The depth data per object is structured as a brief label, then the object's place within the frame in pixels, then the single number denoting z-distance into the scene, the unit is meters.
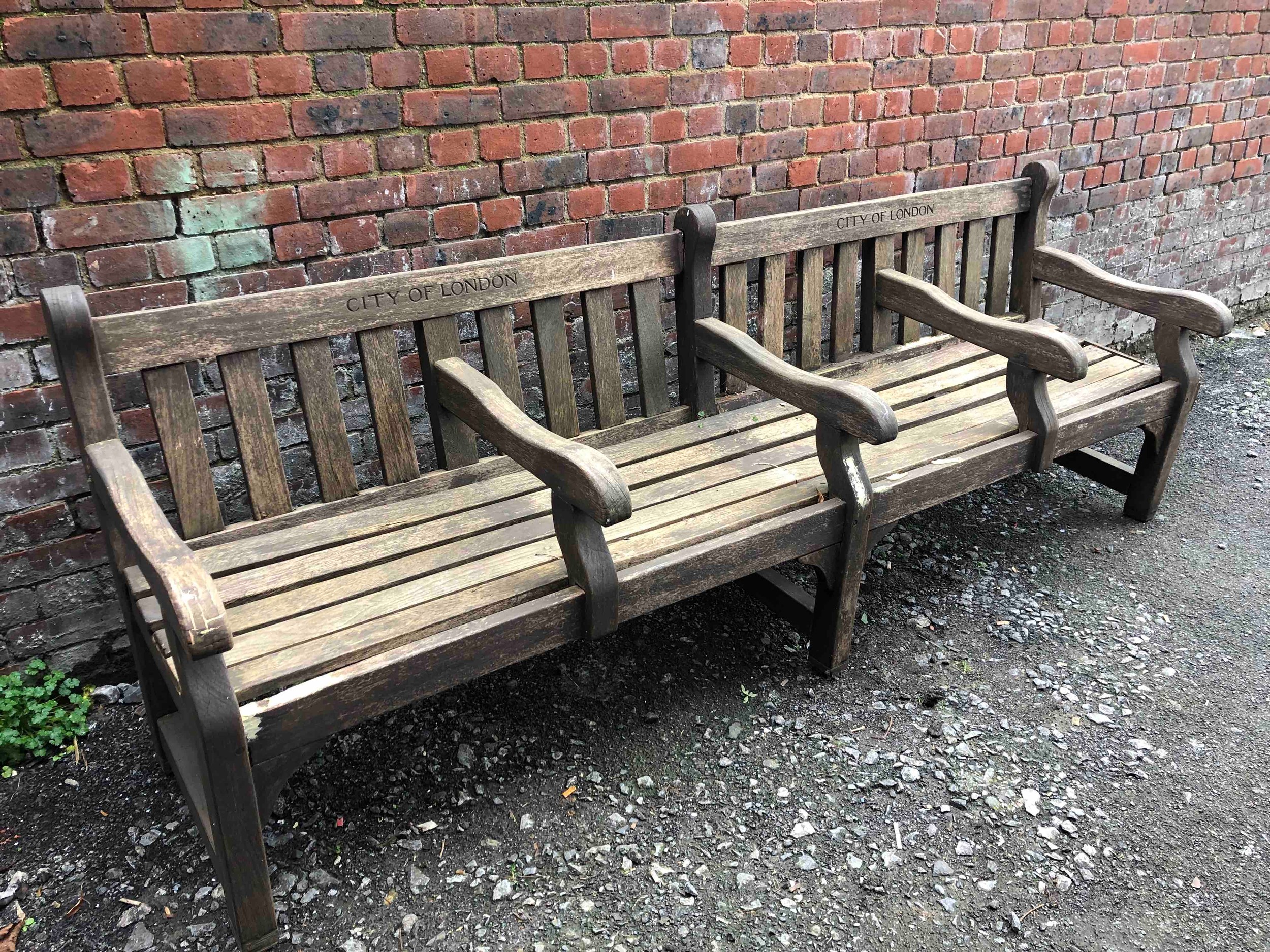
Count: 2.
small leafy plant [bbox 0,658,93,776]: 2.38
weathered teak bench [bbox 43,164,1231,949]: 1.79
